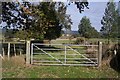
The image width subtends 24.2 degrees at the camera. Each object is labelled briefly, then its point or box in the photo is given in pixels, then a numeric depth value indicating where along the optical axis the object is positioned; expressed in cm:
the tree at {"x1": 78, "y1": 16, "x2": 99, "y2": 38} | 5220
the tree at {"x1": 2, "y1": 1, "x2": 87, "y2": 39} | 1603
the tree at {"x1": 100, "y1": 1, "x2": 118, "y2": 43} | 4538
